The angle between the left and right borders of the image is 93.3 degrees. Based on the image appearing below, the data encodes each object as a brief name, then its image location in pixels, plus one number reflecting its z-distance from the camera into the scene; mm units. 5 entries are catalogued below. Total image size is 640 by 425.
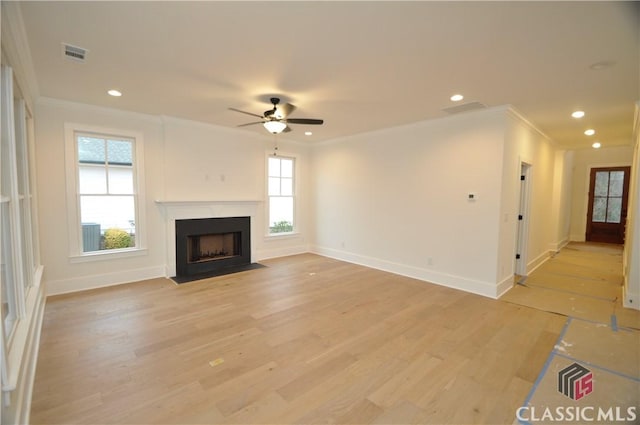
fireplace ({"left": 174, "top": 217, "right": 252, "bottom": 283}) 5246
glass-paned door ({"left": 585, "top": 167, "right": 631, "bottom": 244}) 8305
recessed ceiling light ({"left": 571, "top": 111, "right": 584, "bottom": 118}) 4285
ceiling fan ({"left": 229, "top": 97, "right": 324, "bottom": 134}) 3812
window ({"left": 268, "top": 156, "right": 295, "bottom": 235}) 6699
